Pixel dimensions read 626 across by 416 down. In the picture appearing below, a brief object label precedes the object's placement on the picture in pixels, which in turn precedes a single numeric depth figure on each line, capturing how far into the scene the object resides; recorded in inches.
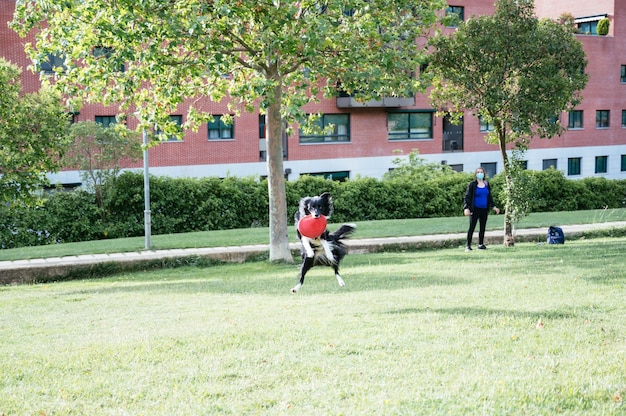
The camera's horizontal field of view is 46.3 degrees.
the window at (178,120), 1358.5
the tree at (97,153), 955.3
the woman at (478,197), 616.1
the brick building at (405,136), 1373.0
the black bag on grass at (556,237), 691.4
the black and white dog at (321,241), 332.2
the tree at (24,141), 589.0
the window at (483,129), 1711.4
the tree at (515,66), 605.9
